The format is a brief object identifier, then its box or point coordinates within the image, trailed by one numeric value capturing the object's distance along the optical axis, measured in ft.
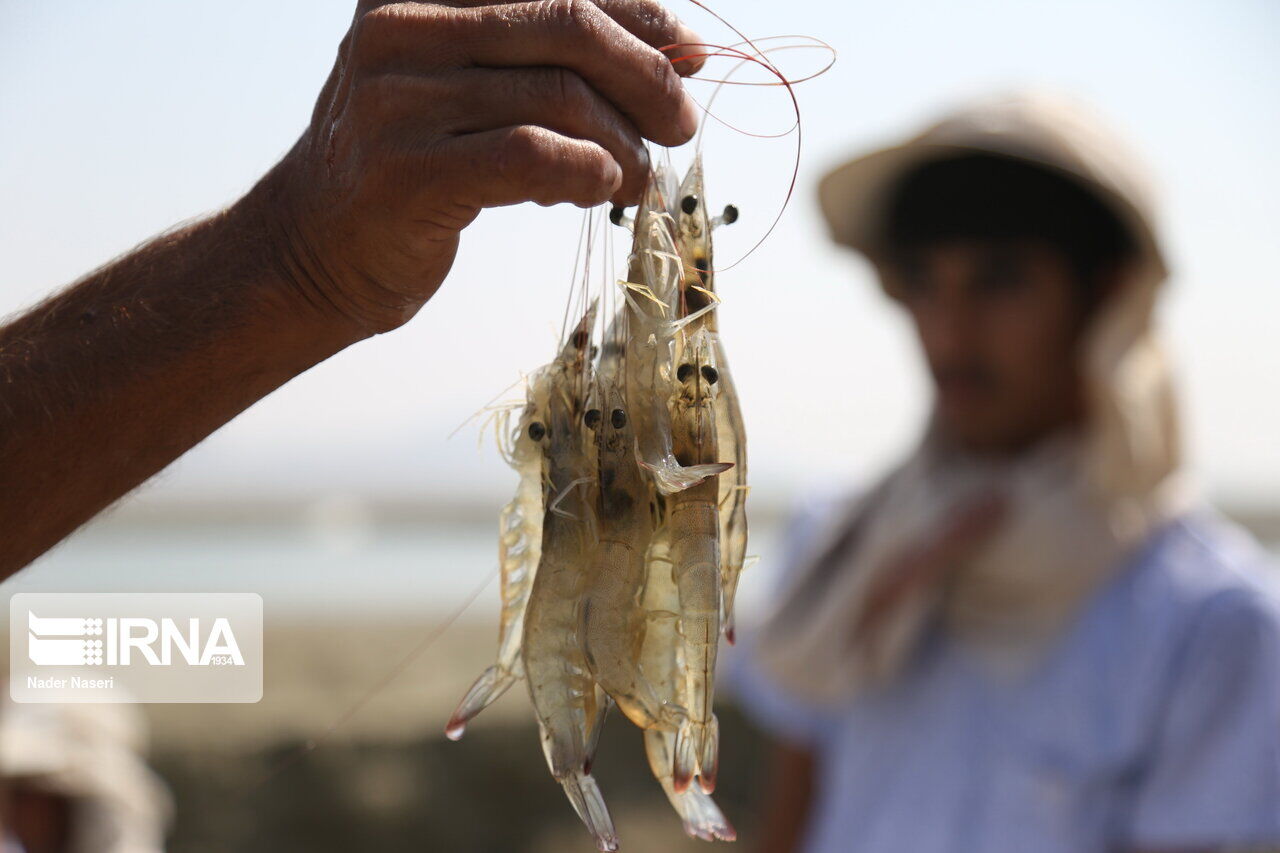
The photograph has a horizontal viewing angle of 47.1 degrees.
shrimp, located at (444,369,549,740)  1.49
